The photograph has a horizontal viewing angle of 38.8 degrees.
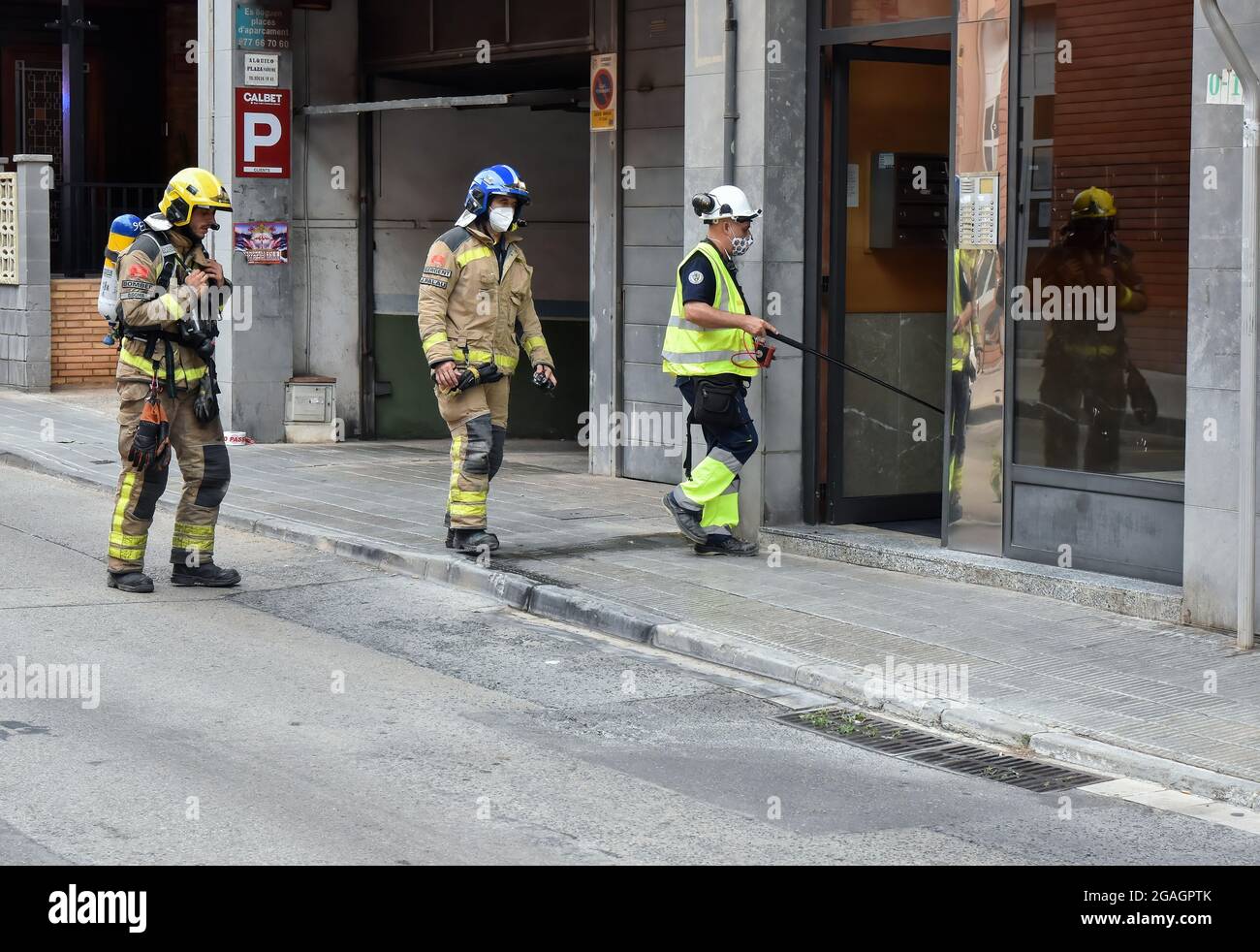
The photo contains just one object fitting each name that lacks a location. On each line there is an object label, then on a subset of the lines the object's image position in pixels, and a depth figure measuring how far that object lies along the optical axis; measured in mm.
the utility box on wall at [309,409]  16328
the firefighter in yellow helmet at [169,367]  9484
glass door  11359
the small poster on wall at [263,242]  16094
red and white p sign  16031
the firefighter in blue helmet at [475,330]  10359
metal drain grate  6793
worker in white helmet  10398
